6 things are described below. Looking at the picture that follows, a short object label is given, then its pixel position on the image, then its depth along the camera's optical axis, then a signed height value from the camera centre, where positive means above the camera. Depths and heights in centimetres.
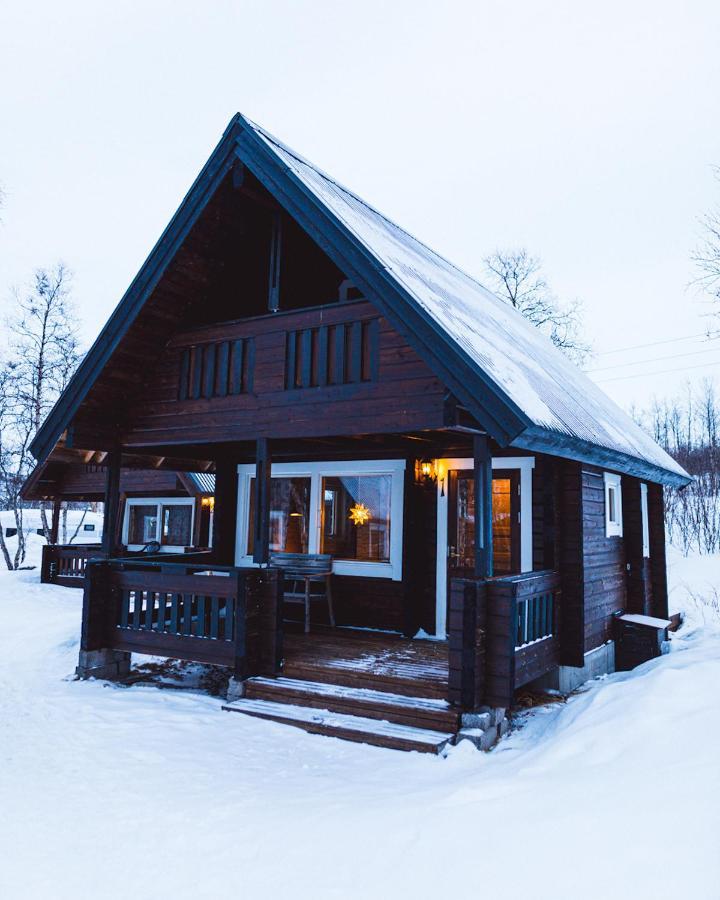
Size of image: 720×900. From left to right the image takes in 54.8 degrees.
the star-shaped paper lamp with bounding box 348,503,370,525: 937 +21
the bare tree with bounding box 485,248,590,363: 2569 +867
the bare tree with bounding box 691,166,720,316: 1546 +618
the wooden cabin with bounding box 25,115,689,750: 612 +81
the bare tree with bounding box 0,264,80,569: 2033 +509
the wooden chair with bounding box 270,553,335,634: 891 -50
